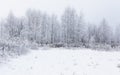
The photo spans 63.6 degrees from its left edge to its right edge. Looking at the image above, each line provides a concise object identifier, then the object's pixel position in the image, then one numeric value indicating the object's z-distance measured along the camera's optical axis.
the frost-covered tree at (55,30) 28.47
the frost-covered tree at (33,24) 25.94
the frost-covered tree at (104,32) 31.22
